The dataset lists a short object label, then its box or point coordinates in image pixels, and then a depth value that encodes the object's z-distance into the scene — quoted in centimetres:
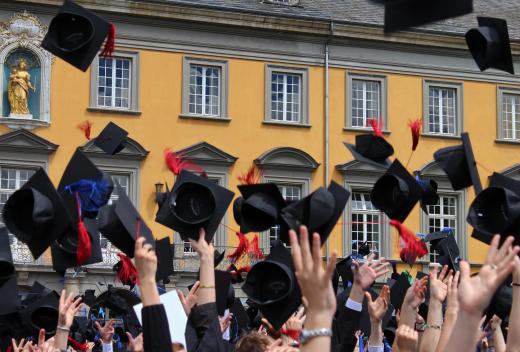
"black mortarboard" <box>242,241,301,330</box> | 783
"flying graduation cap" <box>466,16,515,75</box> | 944
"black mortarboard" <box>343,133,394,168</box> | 985
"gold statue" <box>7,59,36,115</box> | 3095
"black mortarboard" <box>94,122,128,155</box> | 1131
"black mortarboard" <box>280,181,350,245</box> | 736
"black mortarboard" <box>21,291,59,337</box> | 1159
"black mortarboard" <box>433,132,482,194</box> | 834
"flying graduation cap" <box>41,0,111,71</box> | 908
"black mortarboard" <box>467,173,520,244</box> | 744
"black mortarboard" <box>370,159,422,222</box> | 940
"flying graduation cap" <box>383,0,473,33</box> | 623
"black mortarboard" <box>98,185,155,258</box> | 700
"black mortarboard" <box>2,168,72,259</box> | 780
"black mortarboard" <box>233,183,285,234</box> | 845
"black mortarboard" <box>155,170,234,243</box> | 785
